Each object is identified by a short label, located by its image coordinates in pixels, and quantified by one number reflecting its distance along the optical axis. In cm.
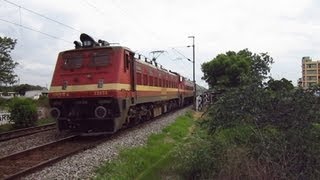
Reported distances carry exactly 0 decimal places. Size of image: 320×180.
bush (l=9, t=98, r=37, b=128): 2400
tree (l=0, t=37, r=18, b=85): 5841
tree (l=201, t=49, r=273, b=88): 6088
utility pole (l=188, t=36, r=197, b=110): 5040
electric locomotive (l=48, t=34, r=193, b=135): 1686
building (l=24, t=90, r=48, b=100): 10399
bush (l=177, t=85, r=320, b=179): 802
